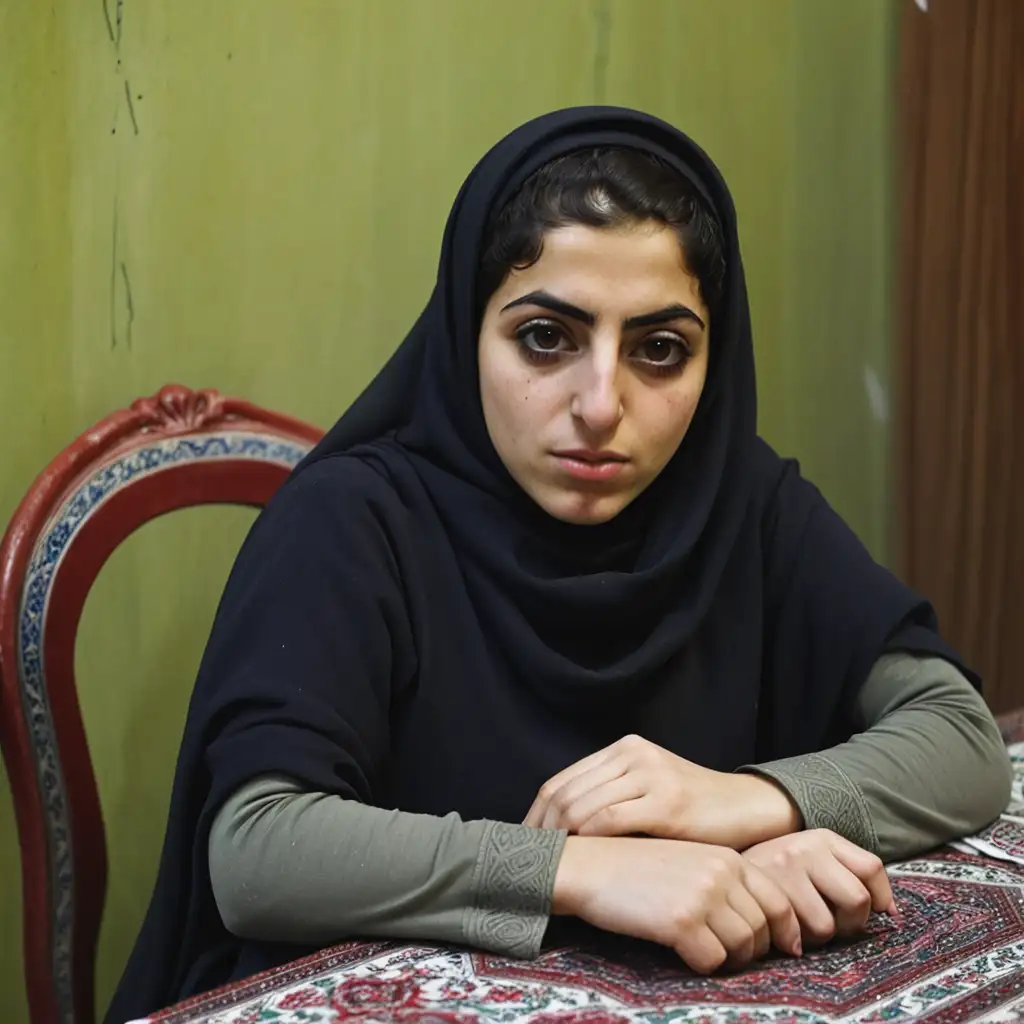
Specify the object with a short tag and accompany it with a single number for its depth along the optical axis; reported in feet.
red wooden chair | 4.55
